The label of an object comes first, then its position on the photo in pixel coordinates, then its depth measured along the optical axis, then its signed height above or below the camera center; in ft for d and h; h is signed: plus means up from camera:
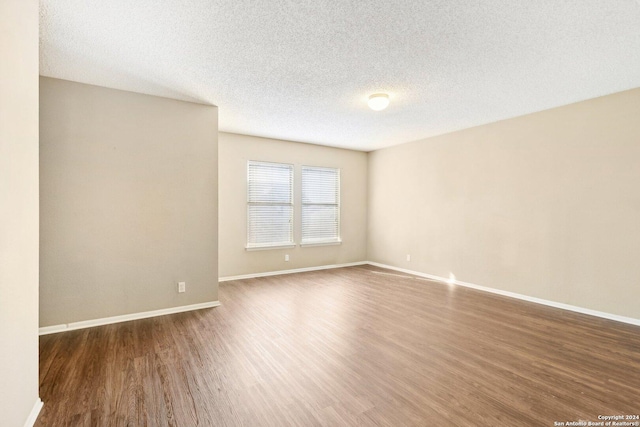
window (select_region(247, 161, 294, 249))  18.21 +0.43
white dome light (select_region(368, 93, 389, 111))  11.48 +4.49
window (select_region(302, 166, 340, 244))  20.29 +0.44
